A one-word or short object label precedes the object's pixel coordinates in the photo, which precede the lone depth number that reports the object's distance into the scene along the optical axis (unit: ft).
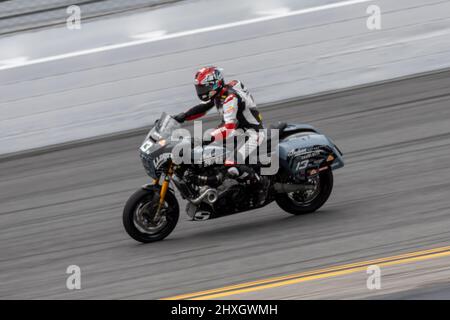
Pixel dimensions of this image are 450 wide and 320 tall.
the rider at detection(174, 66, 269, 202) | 58.90
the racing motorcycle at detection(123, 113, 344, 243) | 59.21
